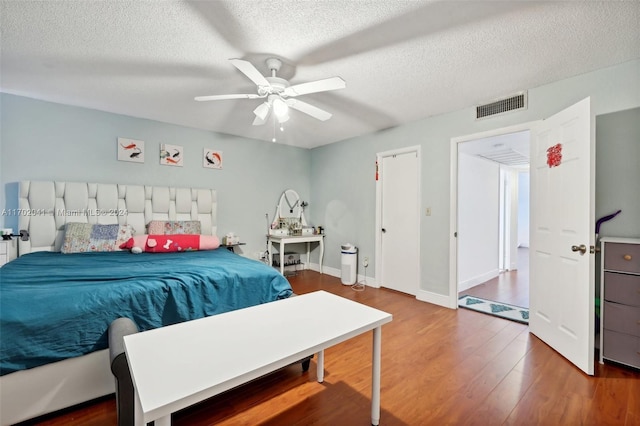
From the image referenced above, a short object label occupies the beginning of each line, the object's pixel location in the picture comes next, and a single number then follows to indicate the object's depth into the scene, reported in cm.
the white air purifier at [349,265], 430
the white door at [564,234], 202
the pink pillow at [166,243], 317
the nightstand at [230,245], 421
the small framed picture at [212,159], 421
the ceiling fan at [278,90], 198
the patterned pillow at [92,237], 296
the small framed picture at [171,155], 384
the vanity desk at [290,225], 466
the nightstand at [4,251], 278
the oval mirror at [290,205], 507
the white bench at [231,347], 85
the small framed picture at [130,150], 354
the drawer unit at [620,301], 202
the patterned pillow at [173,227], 351
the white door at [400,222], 382
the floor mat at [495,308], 304
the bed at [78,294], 143
